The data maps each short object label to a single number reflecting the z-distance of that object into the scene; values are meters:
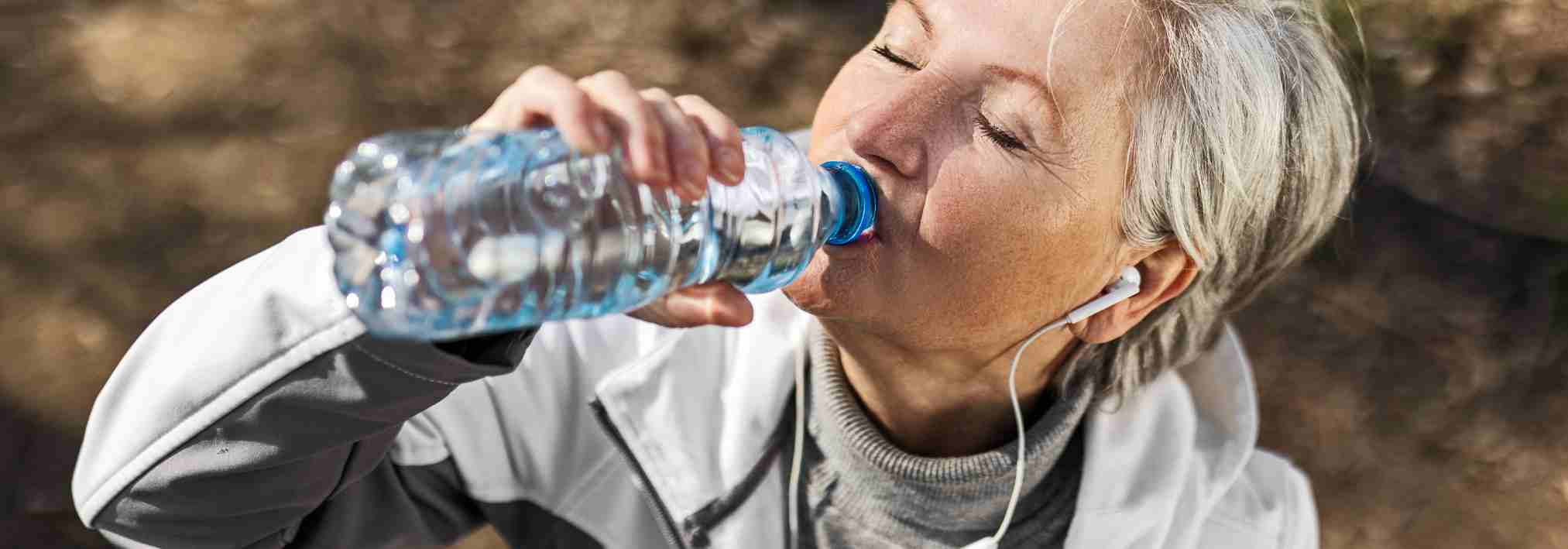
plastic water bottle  1.07
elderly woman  1.22
